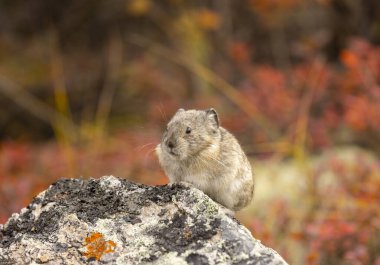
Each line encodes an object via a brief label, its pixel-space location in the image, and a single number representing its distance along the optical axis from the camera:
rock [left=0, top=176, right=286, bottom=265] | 4.32
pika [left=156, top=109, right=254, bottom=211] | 5.82
